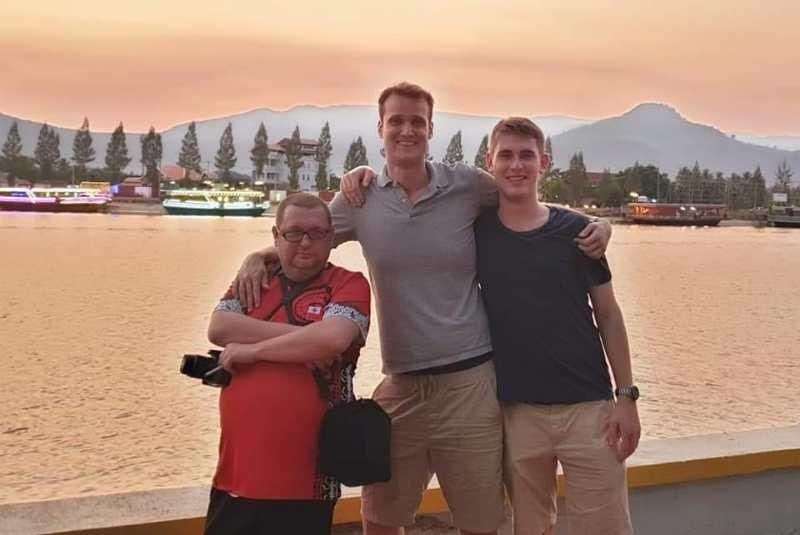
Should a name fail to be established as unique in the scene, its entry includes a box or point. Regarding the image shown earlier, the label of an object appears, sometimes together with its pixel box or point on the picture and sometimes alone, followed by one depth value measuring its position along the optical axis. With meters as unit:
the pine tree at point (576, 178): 112.36
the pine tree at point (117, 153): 100.54
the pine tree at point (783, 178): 131.73
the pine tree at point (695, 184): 128.25
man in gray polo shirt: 2.59
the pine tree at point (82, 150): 100.81
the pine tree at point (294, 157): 108.12
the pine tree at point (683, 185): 127.50
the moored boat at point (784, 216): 92.94
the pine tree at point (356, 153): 106.12
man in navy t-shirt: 2.54
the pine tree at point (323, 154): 111.12
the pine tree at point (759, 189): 126.81
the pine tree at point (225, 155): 103.75
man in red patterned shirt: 2.18
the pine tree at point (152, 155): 103.69
